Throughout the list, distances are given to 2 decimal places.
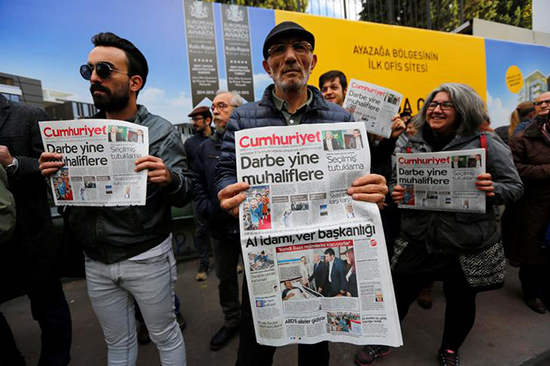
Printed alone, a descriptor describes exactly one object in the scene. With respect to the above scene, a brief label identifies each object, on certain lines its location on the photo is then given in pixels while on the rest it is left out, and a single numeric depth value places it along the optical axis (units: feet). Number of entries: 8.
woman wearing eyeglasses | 5.63
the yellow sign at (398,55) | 14.23
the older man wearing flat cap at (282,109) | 4.21
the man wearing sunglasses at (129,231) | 4.62
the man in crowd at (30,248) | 5.31
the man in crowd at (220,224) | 7.31
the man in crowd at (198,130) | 10.58
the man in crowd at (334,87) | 8.46
